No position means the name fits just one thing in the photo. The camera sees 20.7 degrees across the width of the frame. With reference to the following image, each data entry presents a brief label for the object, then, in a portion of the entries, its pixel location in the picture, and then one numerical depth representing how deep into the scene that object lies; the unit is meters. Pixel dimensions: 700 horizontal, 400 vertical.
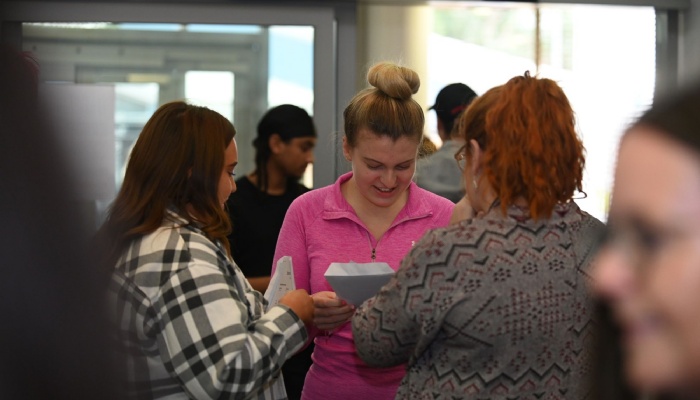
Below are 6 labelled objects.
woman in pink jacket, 3.90
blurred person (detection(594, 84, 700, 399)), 1.45
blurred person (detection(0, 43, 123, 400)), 1.45
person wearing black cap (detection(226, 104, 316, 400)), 4.55
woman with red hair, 3.43
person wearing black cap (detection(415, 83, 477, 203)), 4.64
